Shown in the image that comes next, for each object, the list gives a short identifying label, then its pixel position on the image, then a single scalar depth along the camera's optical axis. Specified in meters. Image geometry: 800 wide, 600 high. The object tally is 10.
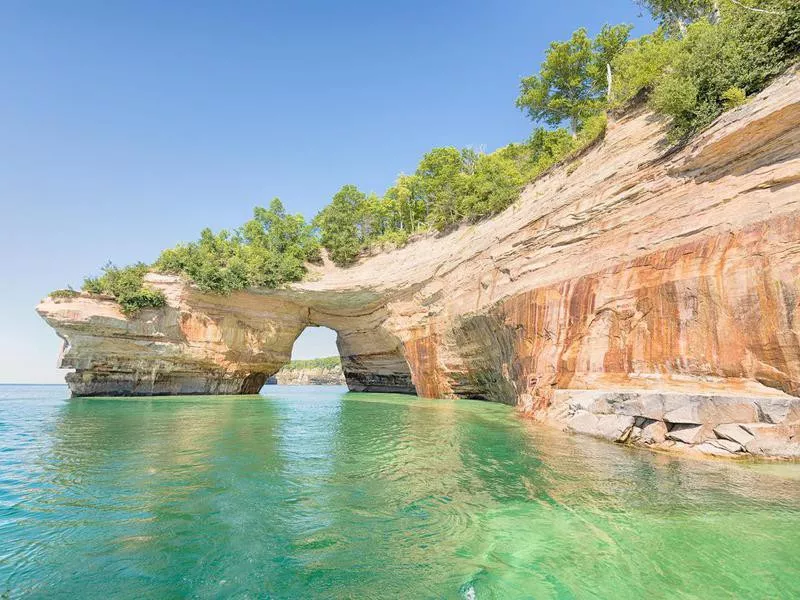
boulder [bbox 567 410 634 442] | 8.82
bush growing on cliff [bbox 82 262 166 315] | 25.53
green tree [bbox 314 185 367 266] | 30.05
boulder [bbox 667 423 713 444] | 7.56
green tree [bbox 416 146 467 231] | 26.28
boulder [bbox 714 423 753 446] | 7.09
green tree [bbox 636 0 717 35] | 24.58
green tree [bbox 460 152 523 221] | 21.16
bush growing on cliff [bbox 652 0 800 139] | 9.97
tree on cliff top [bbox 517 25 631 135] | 27.67
